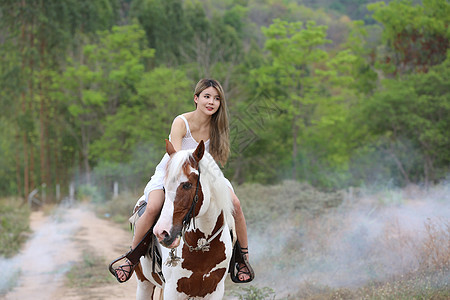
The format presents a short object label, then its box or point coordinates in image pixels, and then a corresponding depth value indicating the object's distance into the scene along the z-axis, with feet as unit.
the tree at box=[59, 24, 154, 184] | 115.96
